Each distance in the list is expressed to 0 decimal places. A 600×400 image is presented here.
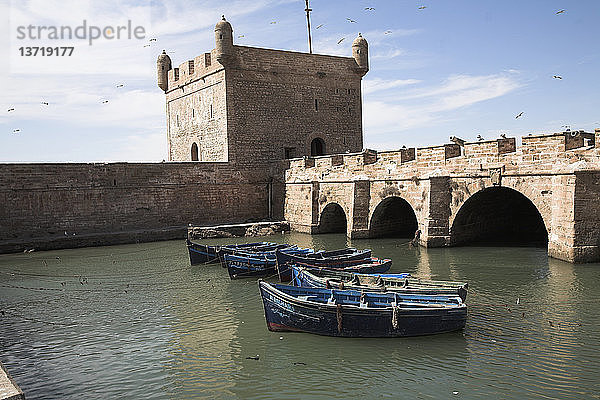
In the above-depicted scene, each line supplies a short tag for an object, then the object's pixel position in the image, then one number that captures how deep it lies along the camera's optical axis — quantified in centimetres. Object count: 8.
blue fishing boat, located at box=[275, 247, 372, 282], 1413
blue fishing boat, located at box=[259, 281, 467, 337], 937
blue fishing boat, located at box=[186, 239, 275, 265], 1717
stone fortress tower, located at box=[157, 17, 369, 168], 2703
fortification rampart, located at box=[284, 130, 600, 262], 1462
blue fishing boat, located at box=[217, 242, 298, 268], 1676
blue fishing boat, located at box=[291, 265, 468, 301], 1059
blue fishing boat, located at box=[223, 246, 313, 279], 1489
